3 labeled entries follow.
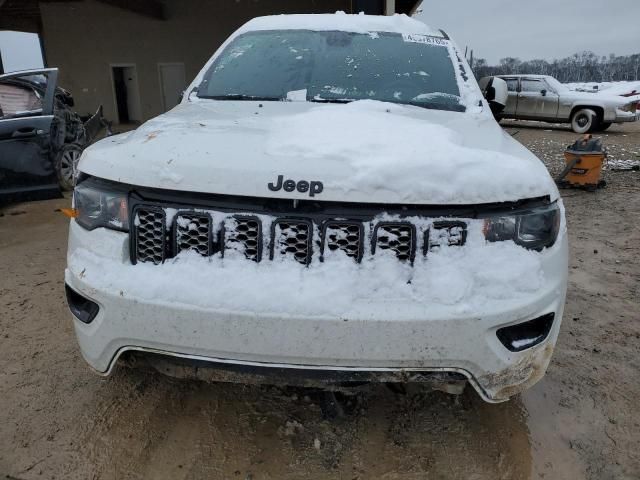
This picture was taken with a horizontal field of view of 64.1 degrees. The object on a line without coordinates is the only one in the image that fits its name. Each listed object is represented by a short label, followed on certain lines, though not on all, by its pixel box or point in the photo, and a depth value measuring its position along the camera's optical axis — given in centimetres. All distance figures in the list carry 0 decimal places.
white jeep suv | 159
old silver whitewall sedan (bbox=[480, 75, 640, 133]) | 1348
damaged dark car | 531
